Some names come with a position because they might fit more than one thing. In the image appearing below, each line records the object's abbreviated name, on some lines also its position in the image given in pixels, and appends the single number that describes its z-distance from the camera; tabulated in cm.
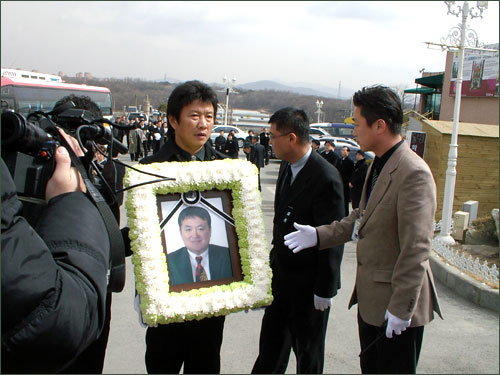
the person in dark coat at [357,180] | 865
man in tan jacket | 210
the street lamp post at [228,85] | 2192
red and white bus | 2073
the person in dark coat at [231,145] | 1750
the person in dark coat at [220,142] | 1919
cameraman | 96
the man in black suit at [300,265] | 284
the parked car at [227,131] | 3134
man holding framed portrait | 231
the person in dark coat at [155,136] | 2116
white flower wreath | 195
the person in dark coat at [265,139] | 2165
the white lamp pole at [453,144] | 732
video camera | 116
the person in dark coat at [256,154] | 1567
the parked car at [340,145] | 1986
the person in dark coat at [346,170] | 999
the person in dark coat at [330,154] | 1057
